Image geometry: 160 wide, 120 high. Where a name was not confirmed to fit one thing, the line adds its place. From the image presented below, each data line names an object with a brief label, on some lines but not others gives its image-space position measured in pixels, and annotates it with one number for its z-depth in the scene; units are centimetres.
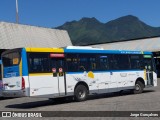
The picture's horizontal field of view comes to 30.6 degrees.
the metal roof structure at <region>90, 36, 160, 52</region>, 3567
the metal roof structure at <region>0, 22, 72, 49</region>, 3118
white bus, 1263
